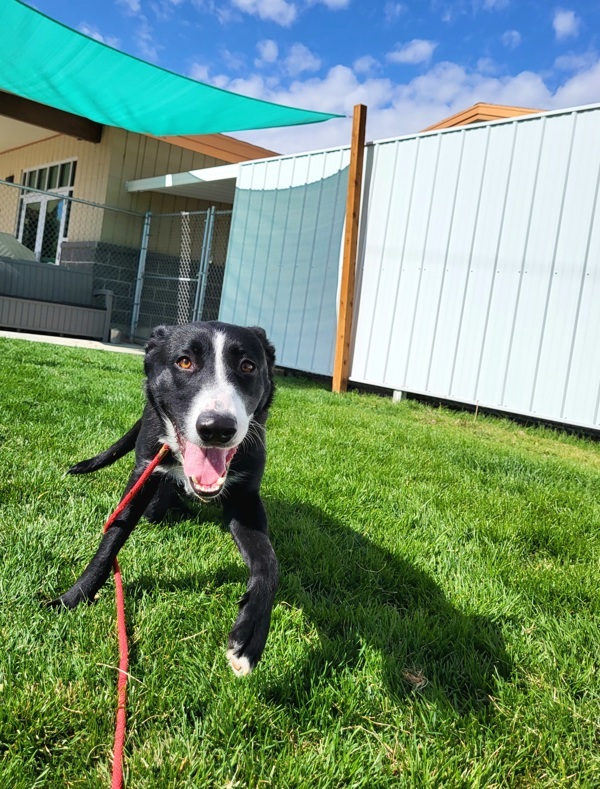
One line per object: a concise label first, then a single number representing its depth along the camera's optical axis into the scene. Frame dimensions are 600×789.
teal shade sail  6.90
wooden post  7.10
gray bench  10.87
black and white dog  1.63
